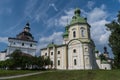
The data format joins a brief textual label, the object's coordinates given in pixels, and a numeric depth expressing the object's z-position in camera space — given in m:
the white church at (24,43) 32.85
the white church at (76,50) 24.06
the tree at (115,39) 15.92
